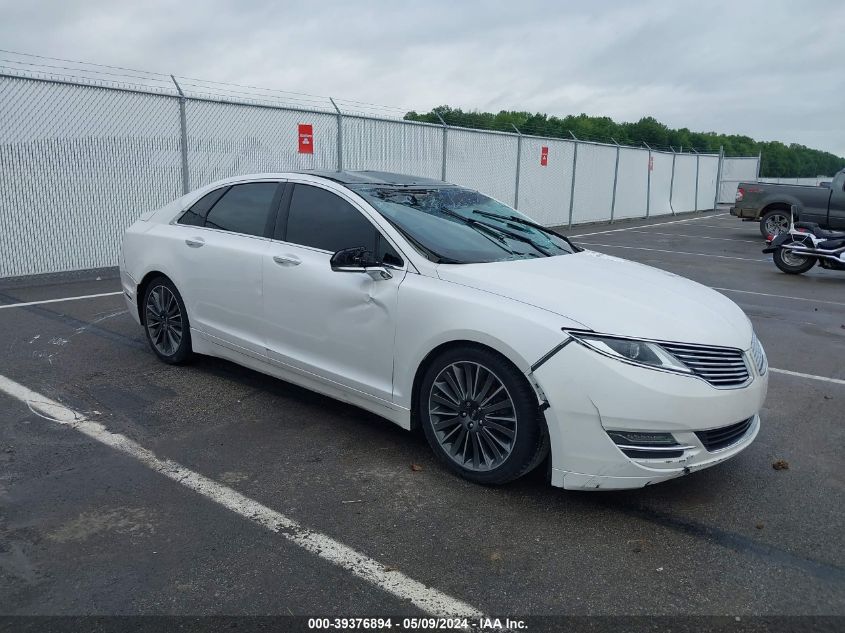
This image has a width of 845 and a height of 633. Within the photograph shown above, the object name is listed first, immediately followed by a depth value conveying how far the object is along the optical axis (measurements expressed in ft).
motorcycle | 39.73
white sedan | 11.16
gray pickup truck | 55.77
